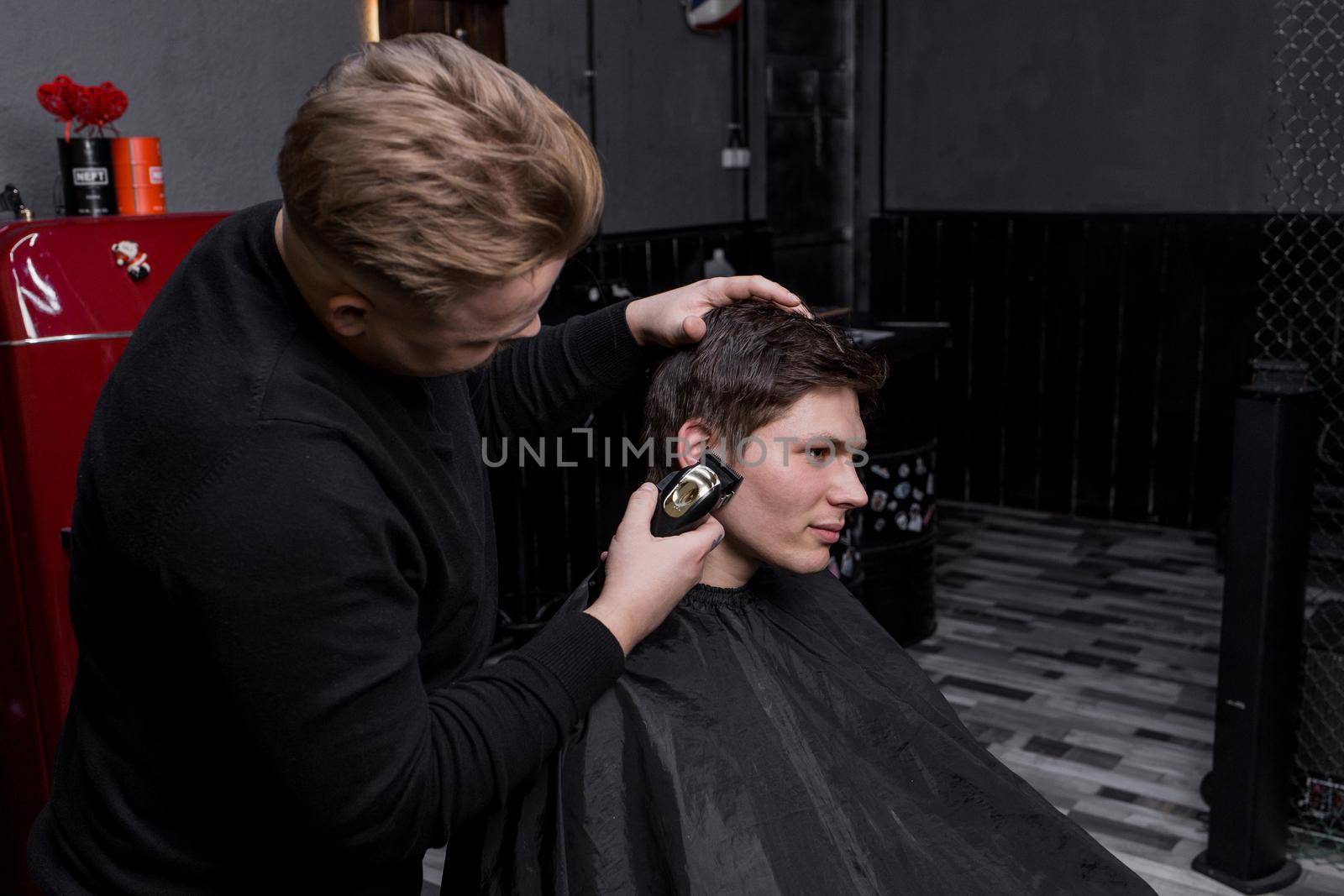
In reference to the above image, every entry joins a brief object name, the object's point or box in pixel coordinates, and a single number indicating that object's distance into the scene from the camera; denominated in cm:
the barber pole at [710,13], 445
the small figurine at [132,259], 213
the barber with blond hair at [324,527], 87
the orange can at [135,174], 234
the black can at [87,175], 226
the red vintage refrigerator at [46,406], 203
